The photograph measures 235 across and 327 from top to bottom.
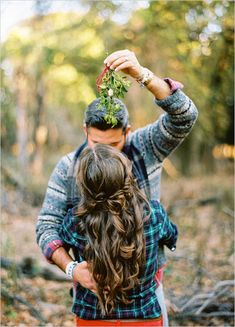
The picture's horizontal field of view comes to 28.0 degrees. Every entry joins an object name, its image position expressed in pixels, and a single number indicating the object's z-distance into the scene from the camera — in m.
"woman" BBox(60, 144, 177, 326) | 2.01
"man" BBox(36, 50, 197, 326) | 2.26
